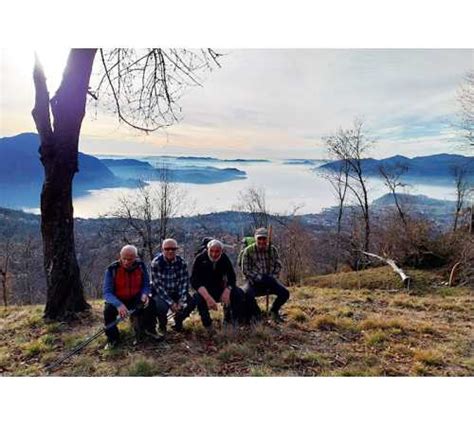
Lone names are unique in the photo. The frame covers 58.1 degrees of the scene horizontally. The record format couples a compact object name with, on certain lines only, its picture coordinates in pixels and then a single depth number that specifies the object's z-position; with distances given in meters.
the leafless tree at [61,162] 4.93
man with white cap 4.71
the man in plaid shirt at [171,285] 4.28
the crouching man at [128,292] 4.03
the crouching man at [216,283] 4.37
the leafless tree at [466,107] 5.40
